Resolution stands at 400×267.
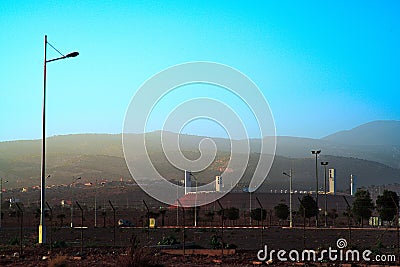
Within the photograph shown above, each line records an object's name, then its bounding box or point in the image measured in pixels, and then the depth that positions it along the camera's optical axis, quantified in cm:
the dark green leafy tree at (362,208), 7156
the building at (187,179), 9208
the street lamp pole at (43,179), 3092
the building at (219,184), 11328
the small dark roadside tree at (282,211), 7869
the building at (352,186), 11269
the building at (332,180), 11007
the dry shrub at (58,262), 1950
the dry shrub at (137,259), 1967
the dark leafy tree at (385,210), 6644
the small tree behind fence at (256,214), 6697
